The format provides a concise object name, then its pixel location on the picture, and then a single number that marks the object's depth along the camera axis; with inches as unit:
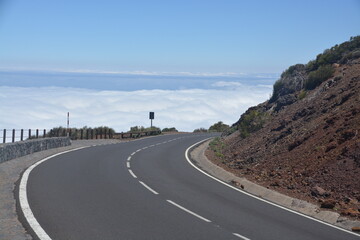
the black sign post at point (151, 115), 2584.4
